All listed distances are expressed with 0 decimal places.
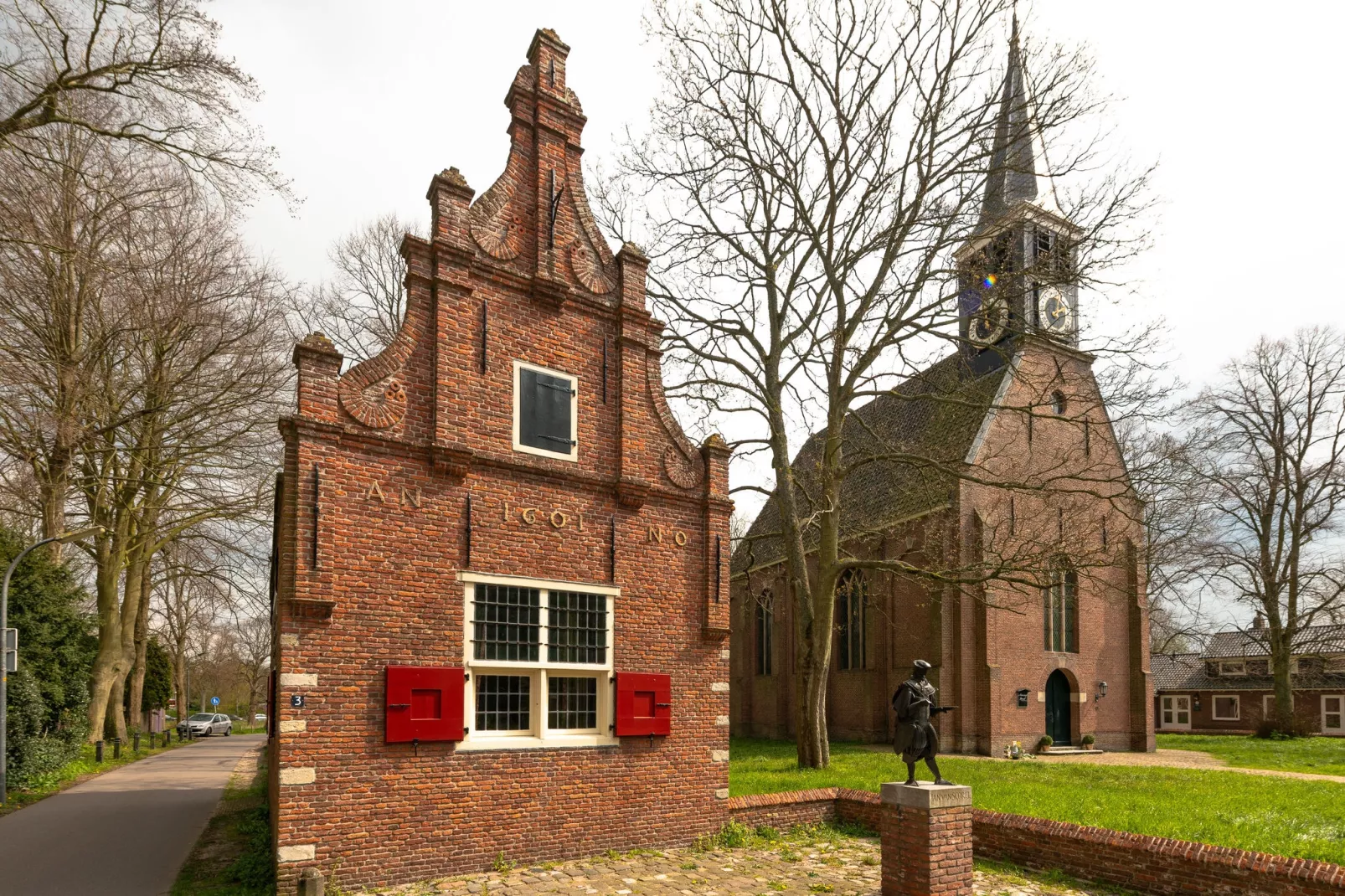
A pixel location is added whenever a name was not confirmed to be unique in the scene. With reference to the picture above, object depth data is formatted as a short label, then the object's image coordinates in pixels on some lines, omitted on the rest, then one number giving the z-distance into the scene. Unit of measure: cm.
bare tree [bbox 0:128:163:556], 1650
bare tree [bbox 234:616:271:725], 5312
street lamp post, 1559
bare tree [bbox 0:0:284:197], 1123
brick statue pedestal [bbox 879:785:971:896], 878
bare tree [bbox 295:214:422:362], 2564
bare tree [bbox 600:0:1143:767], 1658
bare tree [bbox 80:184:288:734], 1980
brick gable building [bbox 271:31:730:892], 915
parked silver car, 4116
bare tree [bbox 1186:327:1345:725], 3203
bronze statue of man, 931
